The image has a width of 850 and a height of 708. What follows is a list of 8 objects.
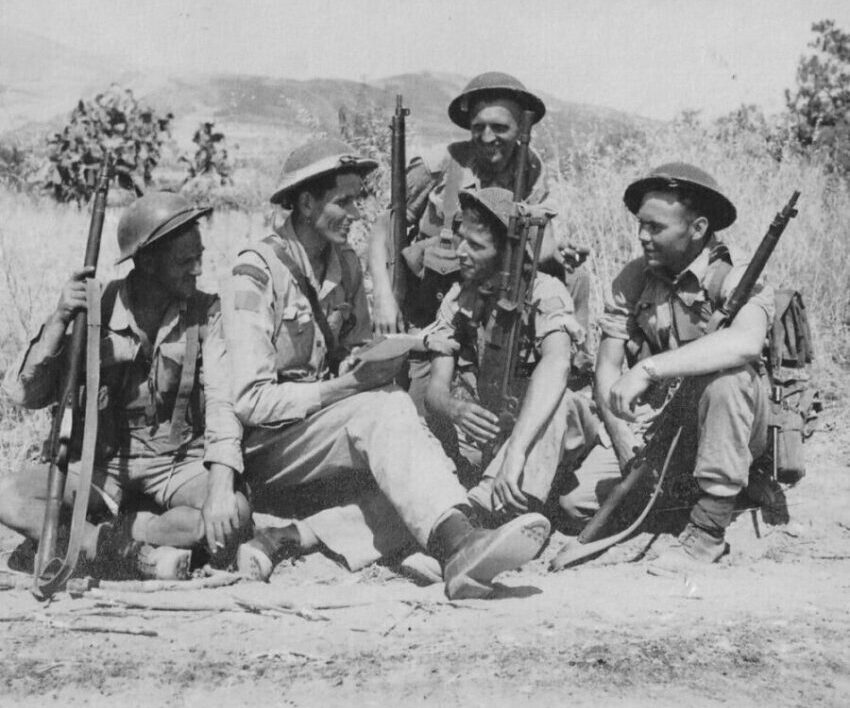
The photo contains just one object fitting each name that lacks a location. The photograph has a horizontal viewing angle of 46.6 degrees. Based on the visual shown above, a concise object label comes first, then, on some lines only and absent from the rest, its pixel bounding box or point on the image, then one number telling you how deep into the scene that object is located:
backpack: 4.92
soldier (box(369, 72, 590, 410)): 5.84
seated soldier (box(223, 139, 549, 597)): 4.20
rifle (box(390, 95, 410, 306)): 6.02
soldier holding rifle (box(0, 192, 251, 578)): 4.48
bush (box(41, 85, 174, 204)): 13.88
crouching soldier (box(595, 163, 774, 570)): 4.55
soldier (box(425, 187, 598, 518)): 4.64
